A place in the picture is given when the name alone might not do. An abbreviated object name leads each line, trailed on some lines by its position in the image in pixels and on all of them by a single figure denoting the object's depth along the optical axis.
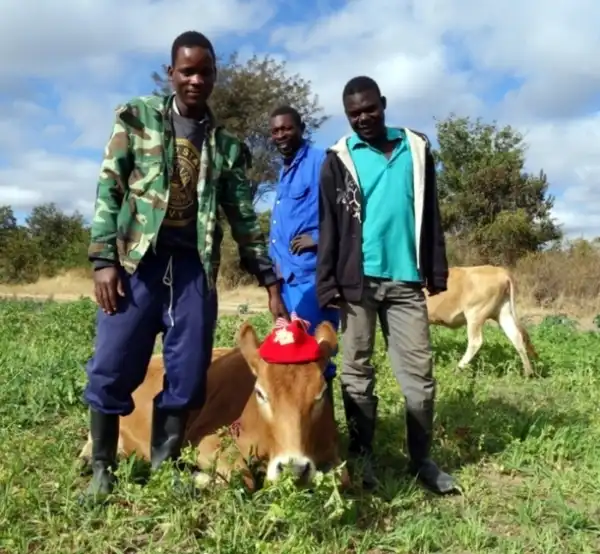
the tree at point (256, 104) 28.19
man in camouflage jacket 3.52
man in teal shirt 4.24
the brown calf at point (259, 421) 3.42
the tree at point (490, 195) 22.77
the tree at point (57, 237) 32.91
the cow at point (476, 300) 9.39
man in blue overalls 4.56
